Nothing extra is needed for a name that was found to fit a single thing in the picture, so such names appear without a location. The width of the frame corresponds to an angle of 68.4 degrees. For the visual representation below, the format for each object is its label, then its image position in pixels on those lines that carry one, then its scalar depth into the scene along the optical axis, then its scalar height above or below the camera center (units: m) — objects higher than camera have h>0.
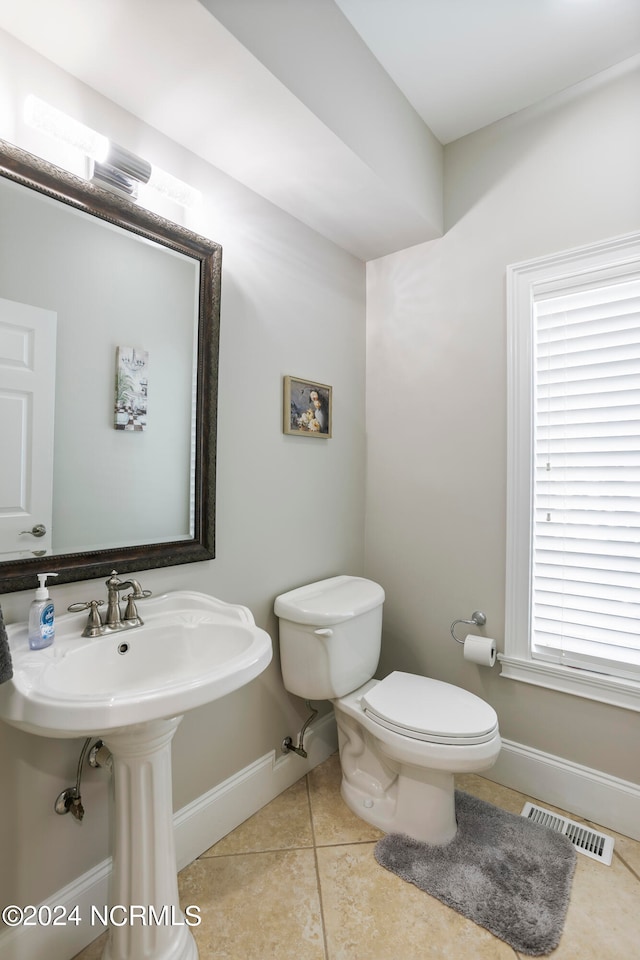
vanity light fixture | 1.20 +0.90
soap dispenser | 1.11 -0.34
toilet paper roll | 1.89 -0.67
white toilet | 1.52 -0.79
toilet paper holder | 1.99 -0.57
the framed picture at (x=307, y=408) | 1.93 +0.32
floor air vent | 1.58 -1.23
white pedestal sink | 0.91 -0.48
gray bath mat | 1.32 -1.22
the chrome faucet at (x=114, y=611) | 1.25 -0.36
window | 1.68 +0.05
